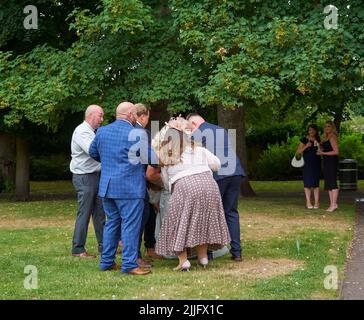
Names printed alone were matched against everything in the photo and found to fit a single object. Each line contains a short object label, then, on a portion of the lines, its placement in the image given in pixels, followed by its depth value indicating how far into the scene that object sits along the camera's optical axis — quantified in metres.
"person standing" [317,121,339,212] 15.28
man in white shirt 9.78
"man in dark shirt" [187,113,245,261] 9.33
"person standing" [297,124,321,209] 15.78
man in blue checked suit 8.42
